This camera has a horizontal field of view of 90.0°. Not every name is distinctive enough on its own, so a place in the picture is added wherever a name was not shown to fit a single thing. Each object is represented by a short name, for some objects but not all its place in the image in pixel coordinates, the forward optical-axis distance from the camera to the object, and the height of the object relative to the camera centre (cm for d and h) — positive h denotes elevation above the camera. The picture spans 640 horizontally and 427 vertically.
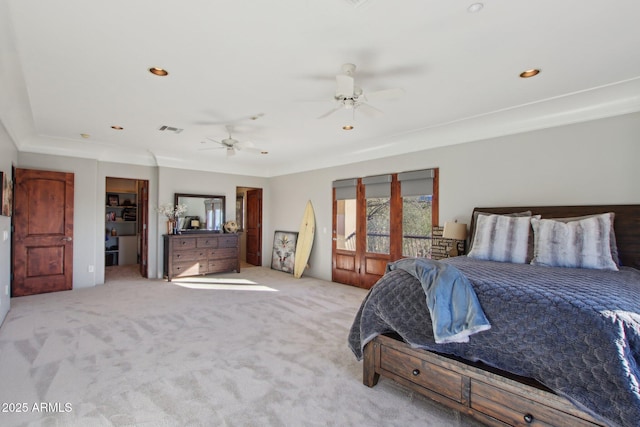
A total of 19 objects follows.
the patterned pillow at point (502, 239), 329 -22
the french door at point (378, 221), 498 -6
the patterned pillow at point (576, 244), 286 -24
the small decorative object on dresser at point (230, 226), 732 -20
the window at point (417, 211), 490 +12
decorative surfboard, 684 -49
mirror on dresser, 688 +11
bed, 152 -69
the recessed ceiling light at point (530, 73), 280 +130
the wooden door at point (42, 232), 504 -24
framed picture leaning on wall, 726 -76
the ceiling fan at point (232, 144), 473 +111
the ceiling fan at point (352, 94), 260 +109
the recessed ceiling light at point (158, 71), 282 +131
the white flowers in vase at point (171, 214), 657 +8
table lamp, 415 -18
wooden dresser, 644 -76
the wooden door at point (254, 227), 819 -24
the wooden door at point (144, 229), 660 -24
